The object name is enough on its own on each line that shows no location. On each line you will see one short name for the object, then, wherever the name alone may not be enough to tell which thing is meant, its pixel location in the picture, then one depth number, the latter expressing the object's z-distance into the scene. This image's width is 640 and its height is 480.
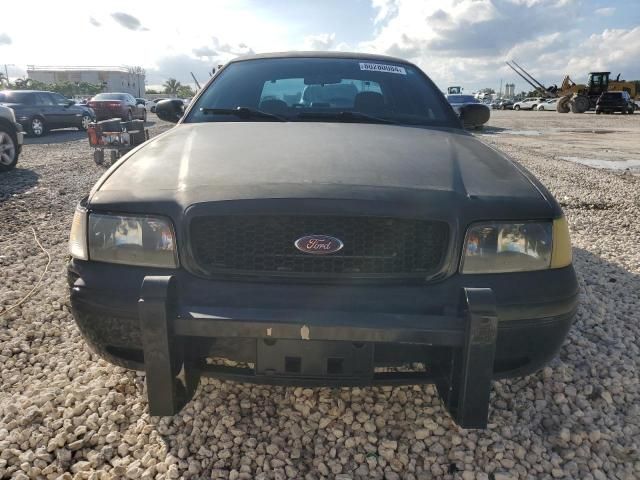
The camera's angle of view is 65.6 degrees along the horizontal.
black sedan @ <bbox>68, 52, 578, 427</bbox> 1.65
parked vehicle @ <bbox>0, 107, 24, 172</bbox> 8.32
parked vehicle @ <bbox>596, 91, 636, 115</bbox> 32.78
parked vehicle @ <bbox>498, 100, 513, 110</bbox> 54.38
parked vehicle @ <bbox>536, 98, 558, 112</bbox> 42.19
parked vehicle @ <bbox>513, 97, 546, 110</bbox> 46.47
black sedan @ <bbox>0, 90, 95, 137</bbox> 14.90
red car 18.27
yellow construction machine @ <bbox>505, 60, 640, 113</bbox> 35.68
